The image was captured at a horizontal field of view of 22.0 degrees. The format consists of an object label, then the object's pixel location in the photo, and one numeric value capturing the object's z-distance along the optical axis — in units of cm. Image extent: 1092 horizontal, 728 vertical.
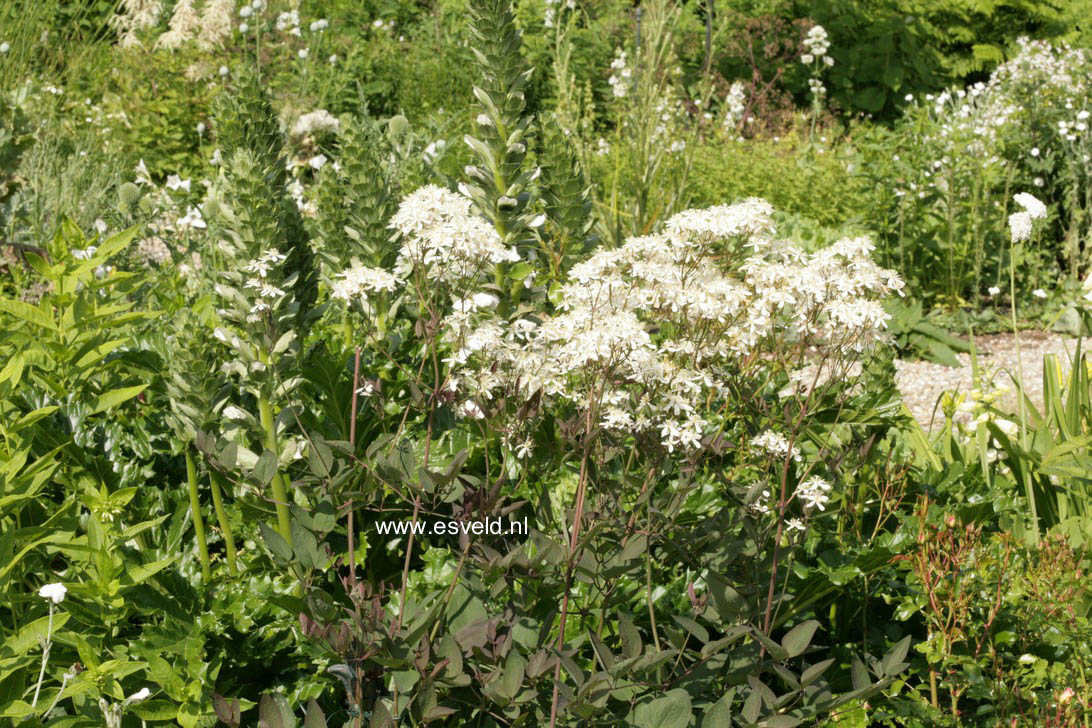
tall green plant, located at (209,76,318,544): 407
